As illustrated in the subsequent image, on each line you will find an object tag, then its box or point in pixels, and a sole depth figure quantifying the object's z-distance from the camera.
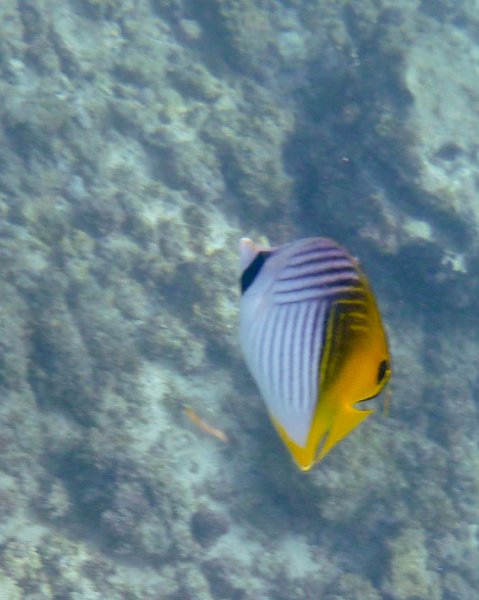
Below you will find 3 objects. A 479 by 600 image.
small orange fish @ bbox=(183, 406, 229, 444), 6.18
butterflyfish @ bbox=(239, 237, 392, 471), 0.88
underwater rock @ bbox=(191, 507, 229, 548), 5.78
